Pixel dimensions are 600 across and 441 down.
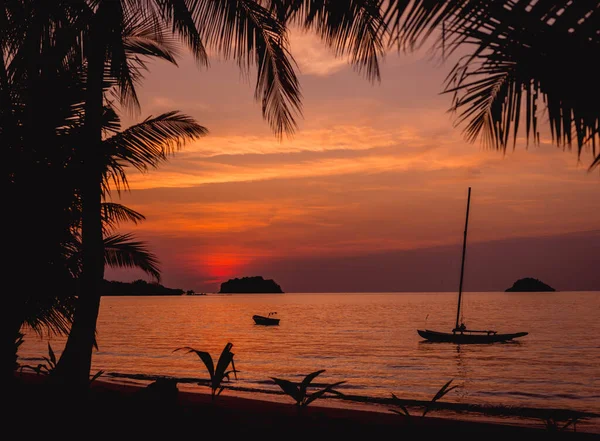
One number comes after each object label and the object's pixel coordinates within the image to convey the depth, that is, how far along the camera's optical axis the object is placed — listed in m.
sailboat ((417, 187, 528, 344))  45.84
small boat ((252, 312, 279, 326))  76.16
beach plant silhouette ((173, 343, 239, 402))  6.91
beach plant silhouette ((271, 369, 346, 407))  6.79
